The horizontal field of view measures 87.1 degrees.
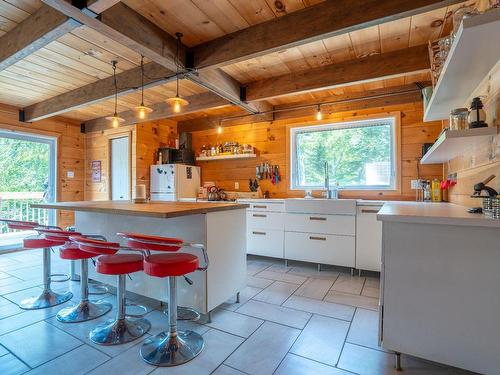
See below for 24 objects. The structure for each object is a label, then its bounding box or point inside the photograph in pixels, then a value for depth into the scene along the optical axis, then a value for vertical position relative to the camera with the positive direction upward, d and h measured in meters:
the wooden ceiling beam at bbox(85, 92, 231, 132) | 3.70 +1.21
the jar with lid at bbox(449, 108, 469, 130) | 1.68 +0.44
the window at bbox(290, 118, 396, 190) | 3.67 +0.48
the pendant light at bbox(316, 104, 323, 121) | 3.73 +1.03
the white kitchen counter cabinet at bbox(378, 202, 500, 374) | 1.30 -0.54
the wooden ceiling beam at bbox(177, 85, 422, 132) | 3.45 +1.20
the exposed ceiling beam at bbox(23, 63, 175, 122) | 2.86 +1.22
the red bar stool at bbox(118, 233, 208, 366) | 1.54 -0.65
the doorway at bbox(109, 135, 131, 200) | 4.83 +0.38
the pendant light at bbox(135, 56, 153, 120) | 2.73 +0.81
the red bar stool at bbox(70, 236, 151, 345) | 1.71 -0.66
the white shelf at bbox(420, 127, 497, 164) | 1.50 +0.30
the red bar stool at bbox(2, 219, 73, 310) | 2.32 -0.85
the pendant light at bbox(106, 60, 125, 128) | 3.04 +0.79
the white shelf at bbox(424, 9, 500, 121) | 1.11 +0.69
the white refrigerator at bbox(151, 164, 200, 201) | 4.52 +0.09
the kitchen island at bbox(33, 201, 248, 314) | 2.04 -0.43
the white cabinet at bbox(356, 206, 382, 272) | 3.05 -0.63
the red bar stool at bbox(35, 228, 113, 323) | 2.08 -0.90
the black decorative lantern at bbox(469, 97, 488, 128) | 1.54 +0.42
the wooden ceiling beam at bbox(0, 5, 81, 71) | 1.94 +1.23
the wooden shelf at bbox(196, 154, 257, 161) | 4.43 +0.52
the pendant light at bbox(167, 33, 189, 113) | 2.38 +0.78
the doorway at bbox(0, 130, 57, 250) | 4.33 +0.15
